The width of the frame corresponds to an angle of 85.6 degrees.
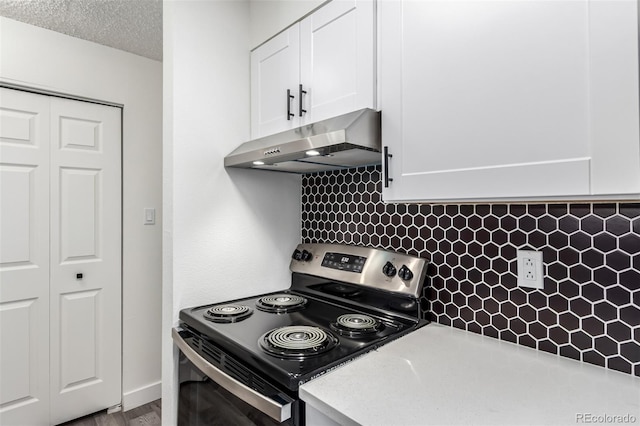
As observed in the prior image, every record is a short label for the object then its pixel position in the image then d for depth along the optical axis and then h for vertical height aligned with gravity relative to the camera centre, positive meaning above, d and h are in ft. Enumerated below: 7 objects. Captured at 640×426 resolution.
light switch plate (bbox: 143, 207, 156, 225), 7.98 -0.09
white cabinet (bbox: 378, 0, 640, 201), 2.27 +0.89
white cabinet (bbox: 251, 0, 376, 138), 3.82 +1.82
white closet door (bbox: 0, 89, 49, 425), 6.39 -0.88
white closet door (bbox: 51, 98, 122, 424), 6.93 -0.97
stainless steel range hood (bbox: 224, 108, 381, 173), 3.56 +0.75
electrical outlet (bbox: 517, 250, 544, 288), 3.55 -0.60
